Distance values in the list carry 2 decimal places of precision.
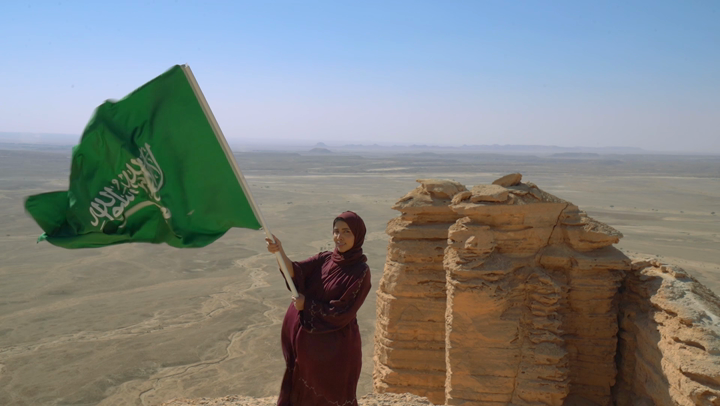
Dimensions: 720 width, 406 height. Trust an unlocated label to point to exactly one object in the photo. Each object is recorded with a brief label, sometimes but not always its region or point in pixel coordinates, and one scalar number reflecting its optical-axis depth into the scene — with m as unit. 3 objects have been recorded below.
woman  4.61
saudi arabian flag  4.58
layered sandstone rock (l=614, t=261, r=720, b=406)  5.62
